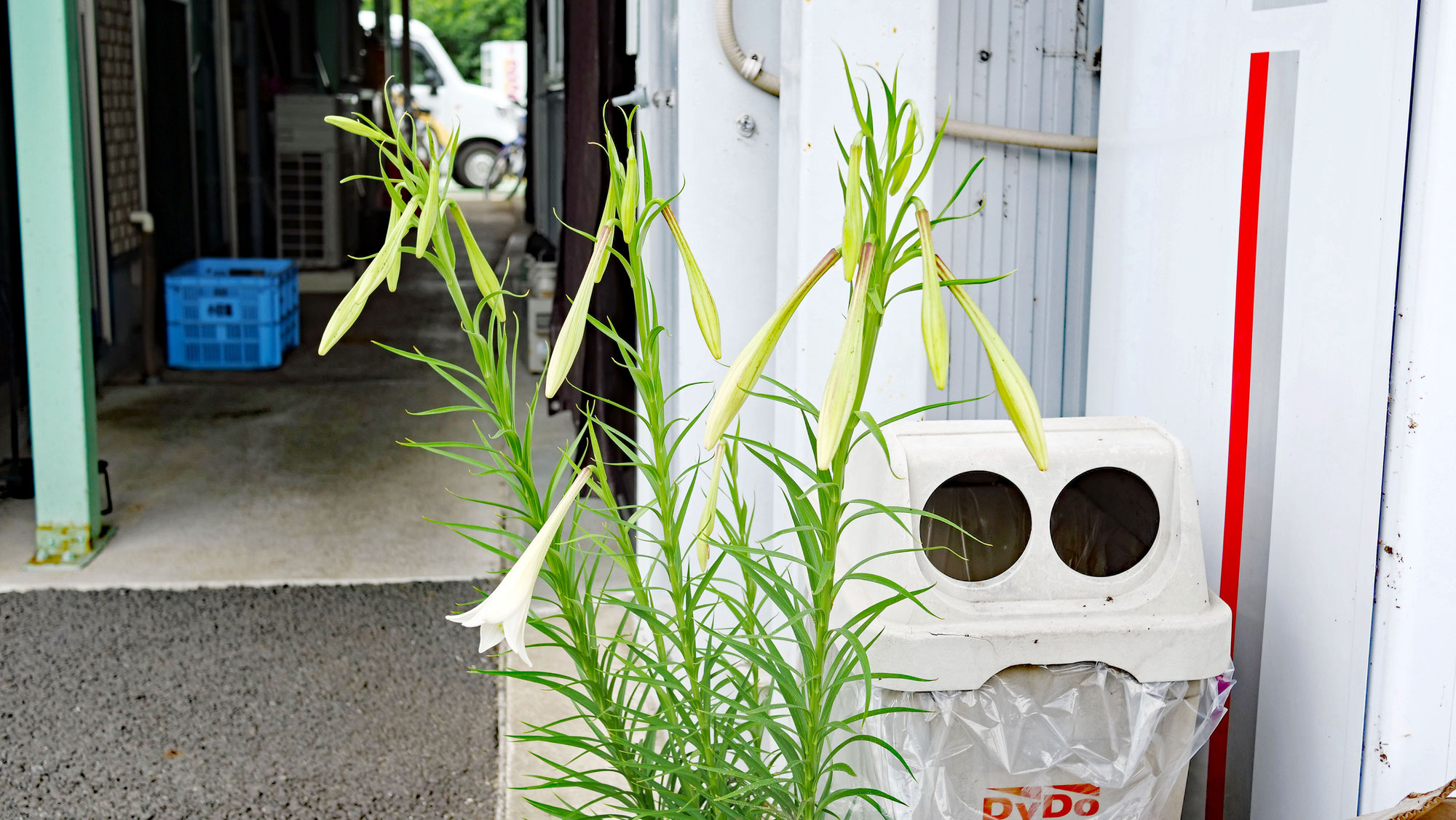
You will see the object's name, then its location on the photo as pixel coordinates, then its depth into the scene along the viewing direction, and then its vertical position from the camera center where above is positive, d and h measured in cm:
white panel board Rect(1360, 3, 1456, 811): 152 -33
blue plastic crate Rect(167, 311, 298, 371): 598 -69
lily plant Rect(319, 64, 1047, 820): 98 -33
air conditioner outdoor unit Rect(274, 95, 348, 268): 863 +8
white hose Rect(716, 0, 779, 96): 231 +25
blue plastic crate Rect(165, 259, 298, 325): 589 -46
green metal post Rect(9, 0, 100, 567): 329 -22
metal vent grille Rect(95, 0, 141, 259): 566 +31
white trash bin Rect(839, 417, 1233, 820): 164 -55
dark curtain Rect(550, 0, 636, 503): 349 +7
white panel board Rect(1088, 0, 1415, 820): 162 -12
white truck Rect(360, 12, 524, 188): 1565 +104
